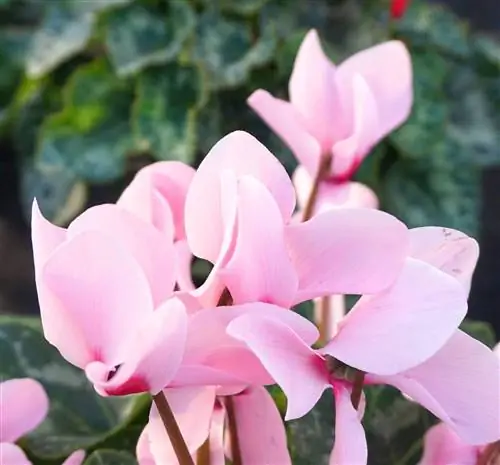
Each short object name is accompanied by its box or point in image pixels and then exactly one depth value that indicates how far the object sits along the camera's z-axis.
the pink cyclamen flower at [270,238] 0.41
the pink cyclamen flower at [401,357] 0.40
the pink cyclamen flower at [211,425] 0.44
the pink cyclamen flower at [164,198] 0.46
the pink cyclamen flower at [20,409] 0.47
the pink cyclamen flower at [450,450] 0.46
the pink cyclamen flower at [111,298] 0.40
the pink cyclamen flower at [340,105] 0.54
